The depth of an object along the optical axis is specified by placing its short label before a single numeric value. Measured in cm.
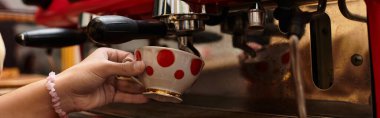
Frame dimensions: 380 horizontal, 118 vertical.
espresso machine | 38
